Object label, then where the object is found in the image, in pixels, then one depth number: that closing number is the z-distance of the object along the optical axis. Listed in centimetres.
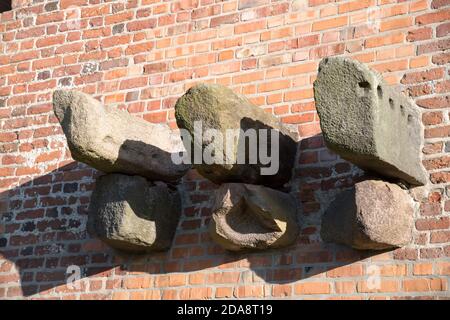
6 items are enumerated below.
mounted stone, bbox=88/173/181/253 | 429
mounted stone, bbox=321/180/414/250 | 373
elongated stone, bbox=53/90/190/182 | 406
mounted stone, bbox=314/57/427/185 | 353
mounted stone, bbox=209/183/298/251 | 402
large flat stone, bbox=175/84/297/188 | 390
